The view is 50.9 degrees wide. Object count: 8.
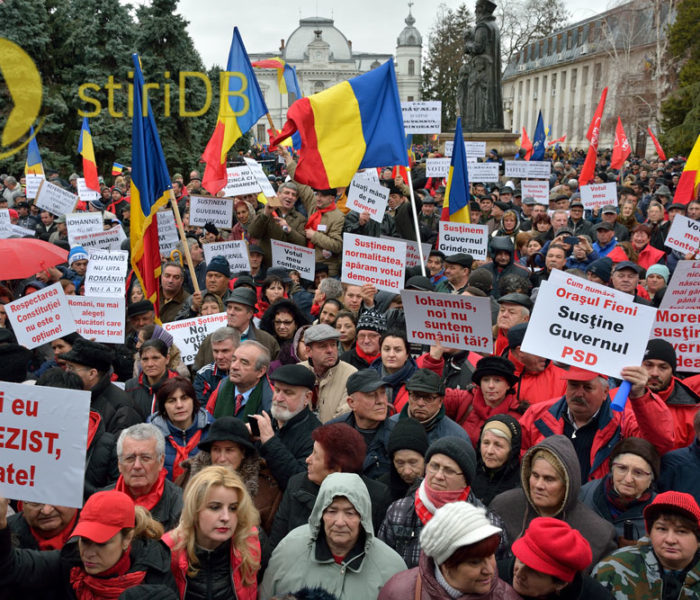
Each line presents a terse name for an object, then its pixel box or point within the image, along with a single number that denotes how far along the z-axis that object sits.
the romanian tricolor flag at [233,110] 9.42
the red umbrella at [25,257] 6.86
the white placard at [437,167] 13.31
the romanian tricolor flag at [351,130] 7.20
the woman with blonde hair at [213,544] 3.04
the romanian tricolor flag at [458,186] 8.91
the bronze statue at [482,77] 19.31
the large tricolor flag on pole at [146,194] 7.00
